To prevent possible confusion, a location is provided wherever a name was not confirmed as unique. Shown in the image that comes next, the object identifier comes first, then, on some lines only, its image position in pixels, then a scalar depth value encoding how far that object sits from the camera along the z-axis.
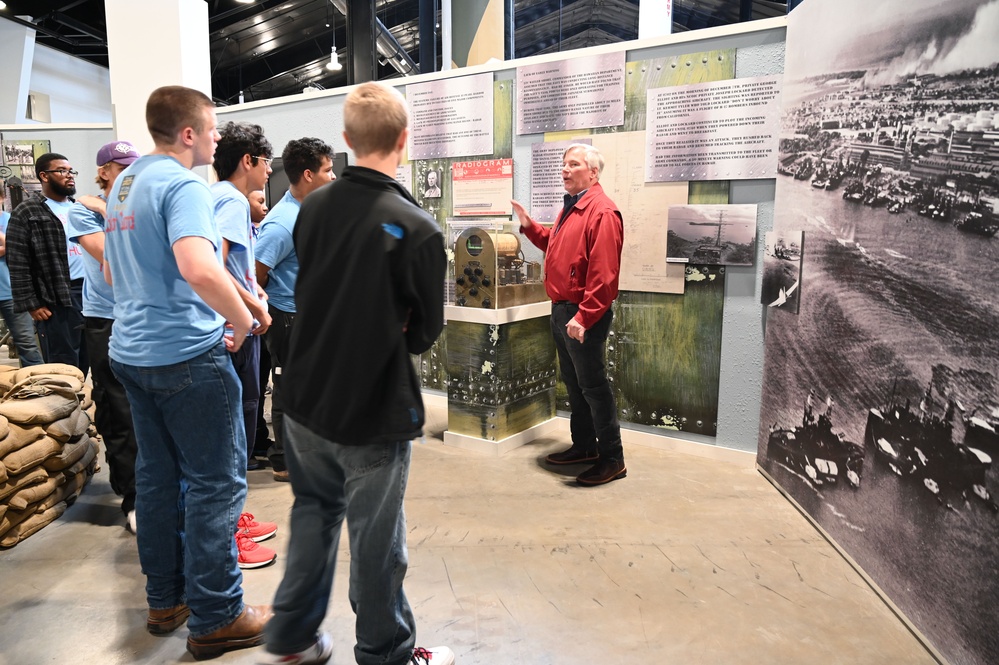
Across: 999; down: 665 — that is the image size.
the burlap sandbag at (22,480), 2.74
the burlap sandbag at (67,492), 3.03
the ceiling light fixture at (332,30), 10.72
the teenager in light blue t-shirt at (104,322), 2.69
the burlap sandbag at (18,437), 2.74
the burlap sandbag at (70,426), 3.03
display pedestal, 3.98
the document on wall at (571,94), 4.09
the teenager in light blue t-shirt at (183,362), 1.80
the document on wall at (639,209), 3.98
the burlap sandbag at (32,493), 2.79
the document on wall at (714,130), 3.57
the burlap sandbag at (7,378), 3.23
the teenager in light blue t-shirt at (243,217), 2.44
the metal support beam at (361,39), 7.81
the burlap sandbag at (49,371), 3.29
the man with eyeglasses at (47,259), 3.89
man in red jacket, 3.30
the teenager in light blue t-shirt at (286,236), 3.13
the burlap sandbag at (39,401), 2.89
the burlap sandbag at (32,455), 2.76
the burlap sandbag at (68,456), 3.06
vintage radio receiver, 3.89
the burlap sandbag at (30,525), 2.79
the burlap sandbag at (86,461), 3.27
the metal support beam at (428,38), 8.18
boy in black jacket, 1.47
